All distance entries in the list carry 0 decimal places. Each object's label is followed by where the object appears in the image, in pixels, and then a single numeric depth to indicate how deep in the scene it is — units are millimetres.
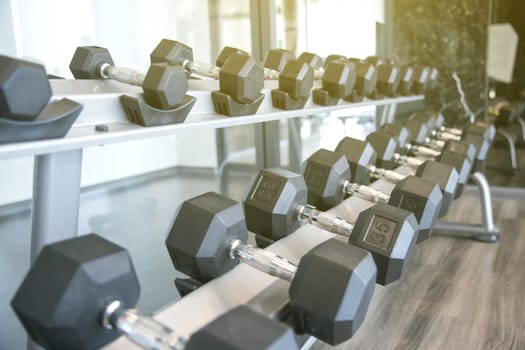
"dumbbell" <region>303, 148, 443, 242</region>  1072
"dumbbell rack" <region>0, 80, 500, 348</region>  642
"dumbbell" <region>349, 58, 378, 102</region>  1576
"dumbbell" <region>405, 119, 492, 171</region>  2043
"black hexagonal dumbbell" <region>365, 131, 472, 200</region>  1571
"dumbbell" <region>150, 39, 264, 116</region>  938
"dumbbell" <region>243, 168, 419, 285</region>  827
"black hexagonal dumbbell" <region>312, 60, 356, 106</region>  1380
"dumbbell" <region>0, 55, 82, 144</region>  517
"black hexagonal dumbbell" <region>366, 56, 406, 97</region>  1876
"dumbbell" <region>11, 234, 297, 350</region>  483
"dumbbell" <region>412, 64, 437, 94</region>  2412
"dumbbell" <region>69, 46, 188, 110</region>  737
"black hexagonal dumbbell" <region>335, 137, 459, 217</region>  1291
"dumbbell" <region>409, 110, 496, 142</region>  2246
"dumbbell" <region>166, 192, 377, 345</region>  610
